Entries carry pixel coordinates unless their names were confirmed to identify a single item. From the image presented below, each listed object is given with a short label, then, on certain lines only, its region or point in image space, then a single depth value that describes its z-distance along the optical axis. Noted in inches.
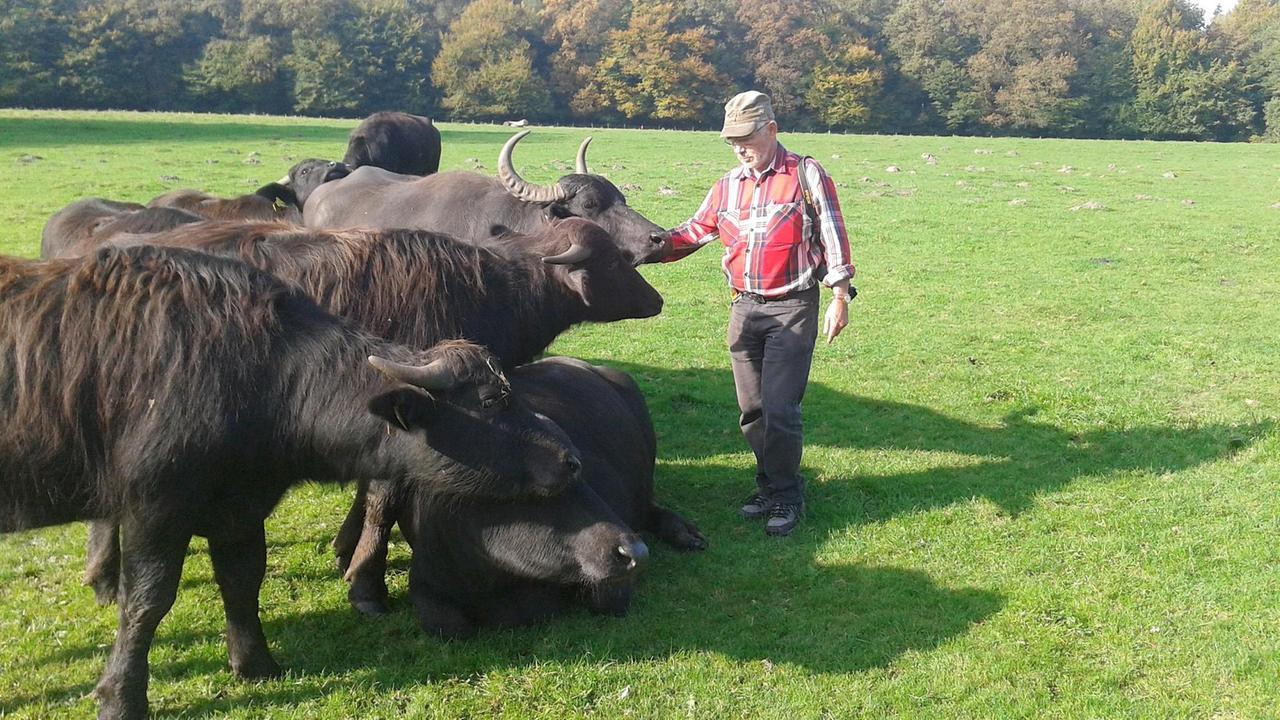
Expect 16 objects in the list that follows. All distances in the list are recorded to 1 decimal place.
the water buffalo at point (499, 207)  369.7
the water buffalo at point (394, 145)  594.9
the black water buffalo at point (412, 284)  235.1
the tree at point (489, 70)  2608.3
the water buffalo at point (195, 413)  167.0
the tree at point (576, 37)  2780.5
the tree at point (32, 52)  2126.0
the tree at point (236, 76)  2373.3
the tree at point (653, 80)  2731.3
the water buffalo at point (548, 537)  191.5
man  255.8
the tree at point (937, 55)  2847.0
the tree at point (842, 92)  2802.7
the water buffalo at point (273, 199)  383.2
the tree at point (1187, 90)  2652.6
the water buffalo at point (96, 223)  323.0
